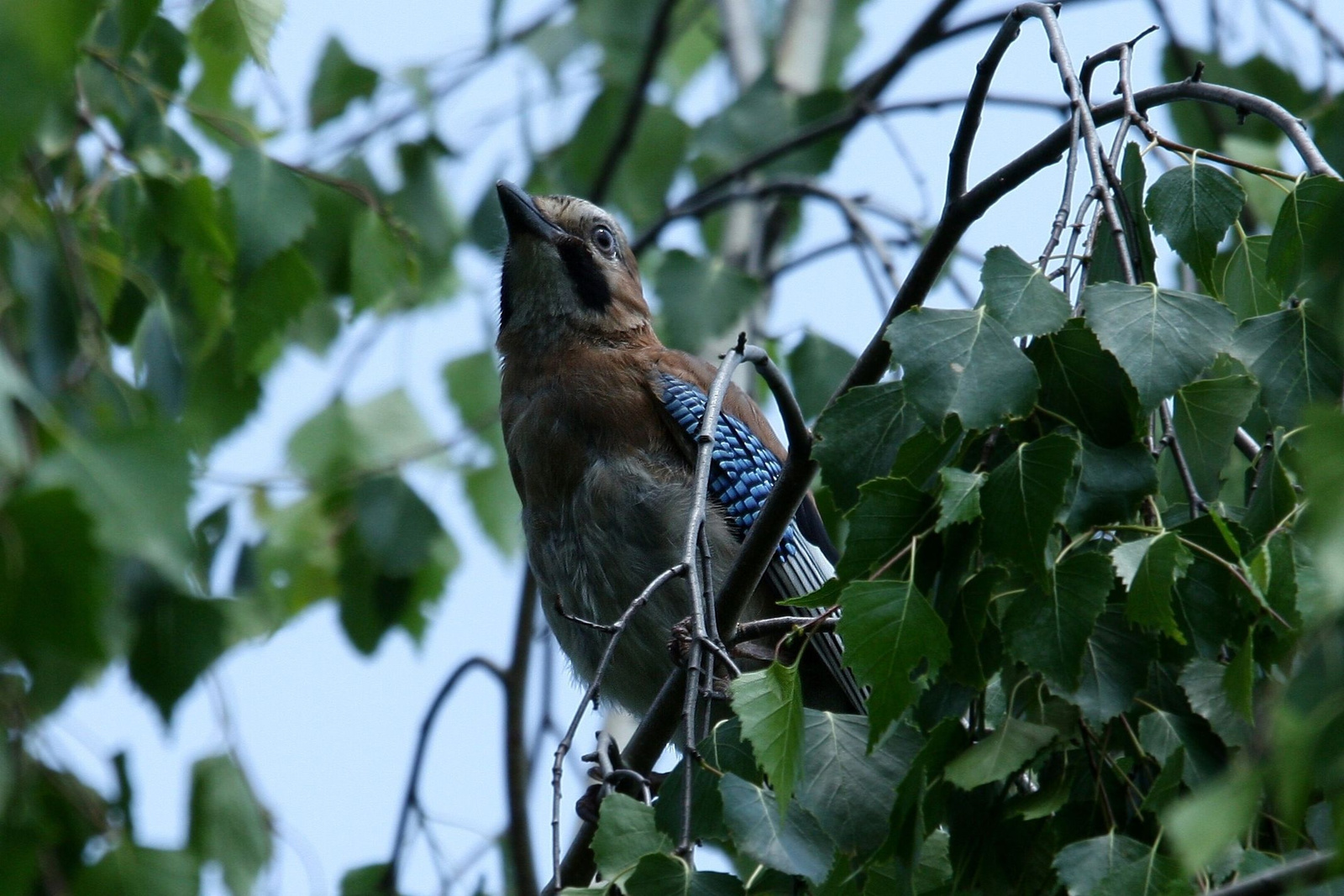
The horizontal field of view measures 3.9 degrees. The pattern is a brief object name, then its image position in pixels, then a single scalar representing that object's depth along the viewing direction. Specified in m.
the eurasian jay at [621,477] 7.04
